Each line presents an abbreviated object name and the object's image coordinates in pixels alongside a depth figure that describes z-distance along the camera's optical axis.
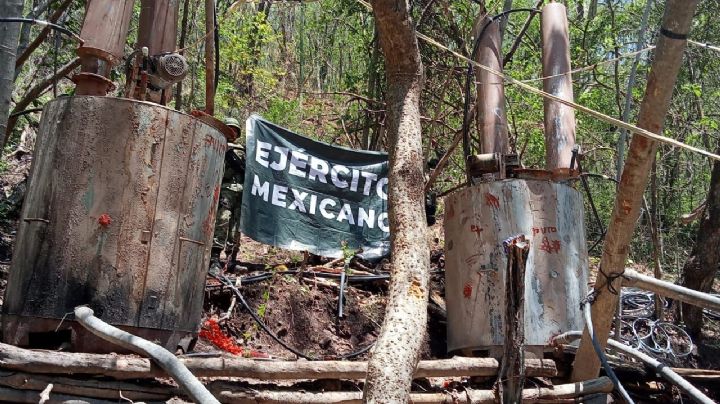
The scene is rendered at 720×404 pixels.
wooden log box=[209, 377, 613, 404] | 5.04
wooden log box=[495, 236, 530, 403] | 4.34
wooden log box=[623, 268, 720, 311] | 4.87
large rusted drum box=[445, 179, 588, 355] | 6.60
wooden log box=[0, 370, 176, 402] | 4.62
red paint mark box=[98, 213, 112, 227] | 5.06
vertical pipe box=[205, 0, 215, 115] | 8.32
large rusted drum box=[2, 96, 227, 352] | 4.99
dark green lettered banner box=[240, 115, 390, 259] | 8.53
